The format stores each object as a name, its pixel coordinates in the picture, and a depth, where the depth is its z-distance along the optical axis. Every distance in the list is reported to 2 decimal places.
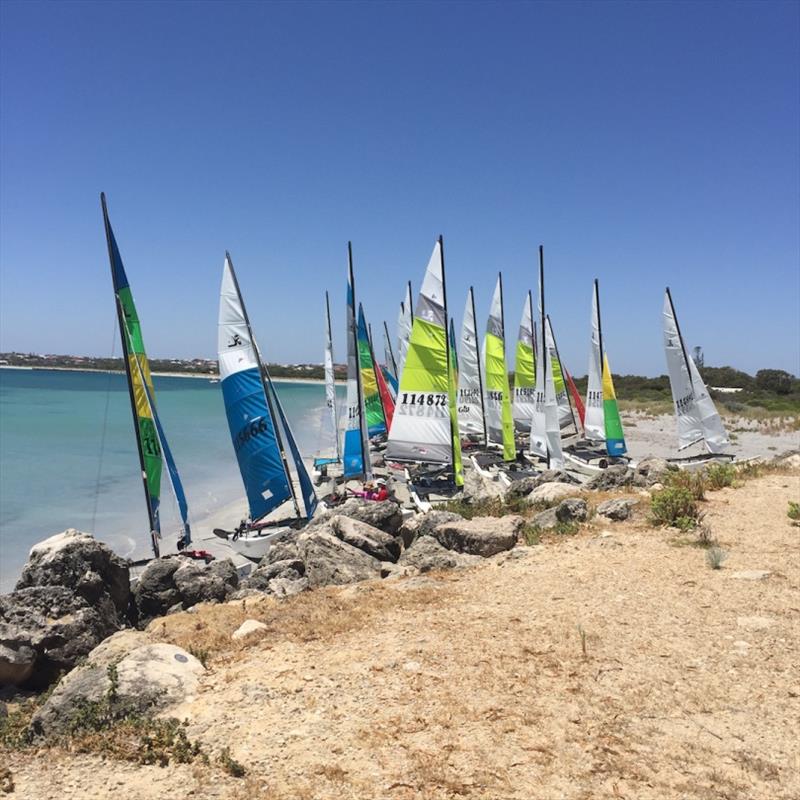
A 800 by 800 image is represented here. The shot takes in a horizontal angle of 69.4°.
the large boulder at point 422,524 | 9.10
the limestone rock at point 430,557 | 7.58
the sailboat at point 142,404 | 11.31
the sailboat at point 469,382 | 23.70
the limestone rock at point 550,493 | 10.67
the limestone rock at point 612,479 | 12.20
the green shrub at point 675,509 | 8.37
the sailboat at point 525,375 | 22.84
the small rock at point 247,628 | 5.62
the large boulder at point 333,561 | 7.56
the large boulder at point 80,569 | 7.18
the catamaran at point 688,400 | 18.34
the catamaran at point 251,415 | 13.58
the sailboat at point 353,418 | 16.59
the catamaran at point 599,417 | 20.23
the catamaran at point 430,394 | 15.53
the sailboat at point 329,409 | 23.93
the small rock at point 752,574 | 6.23
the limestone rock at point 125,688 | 4.23
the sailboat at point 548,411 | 17.67
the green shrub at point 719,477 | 10.94
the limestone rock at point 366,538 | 8.68
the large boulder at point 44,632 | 6.27
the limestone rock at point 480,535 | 8.02
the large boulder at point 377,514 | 10.23
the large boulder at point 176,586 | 8.10
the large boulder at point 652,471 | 12.01
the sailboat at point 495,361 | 22.44
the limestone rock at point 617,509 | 9.01
